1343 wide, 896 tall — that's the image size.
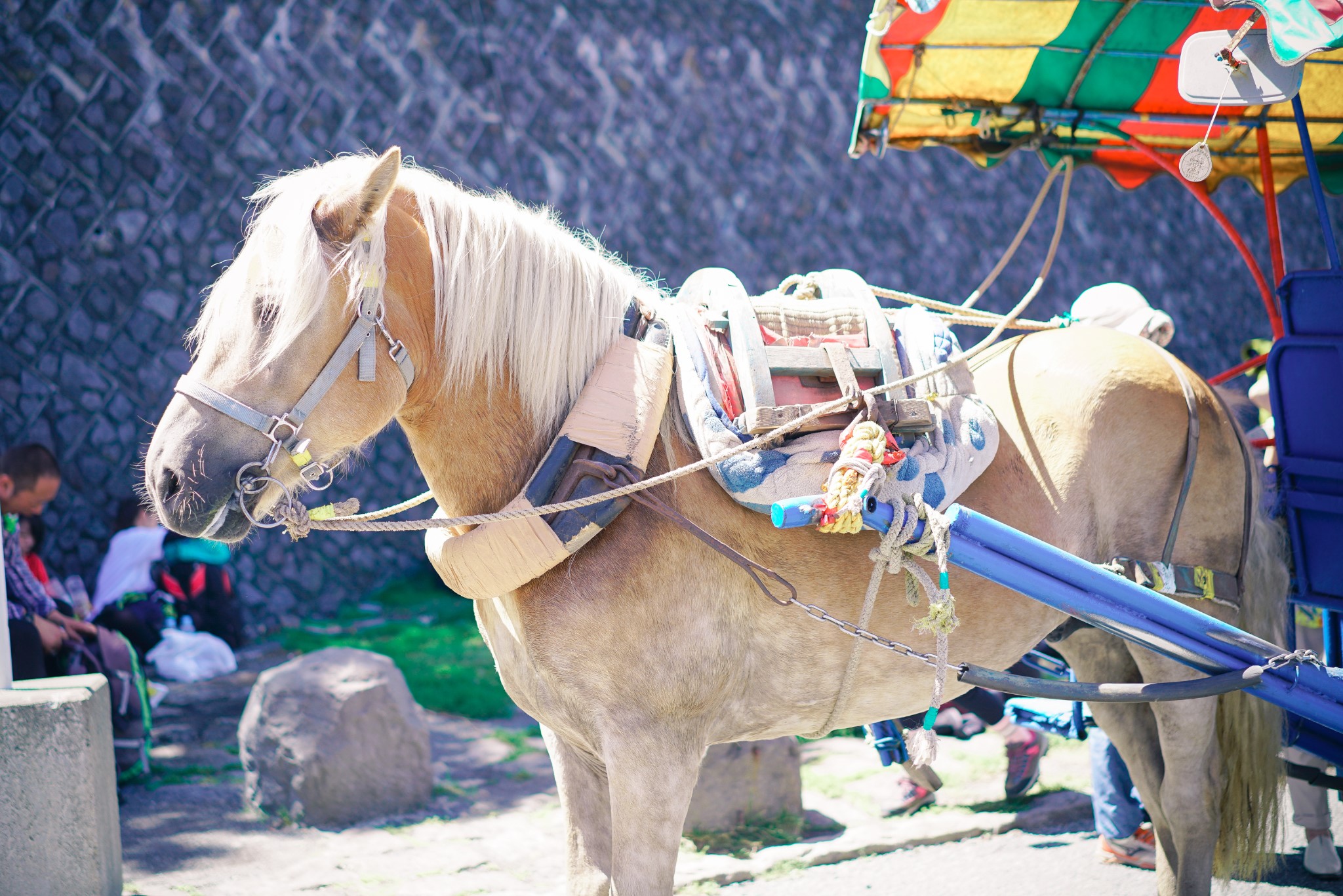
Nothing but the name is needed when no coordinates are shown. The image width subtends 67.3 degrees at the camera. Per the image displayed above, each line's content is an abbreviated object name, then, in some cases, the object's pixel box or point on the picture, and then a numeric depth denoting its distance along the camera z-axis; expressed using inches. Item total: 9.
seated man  155.6
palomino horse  73.1
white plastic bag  218.4
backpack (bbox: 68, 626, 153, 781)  166.1
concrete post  111.0
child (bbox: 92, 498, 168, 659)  210.4
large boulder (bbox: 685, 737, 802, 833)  148.7
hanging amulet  95.2
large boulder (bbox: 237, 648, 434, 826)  155.6
